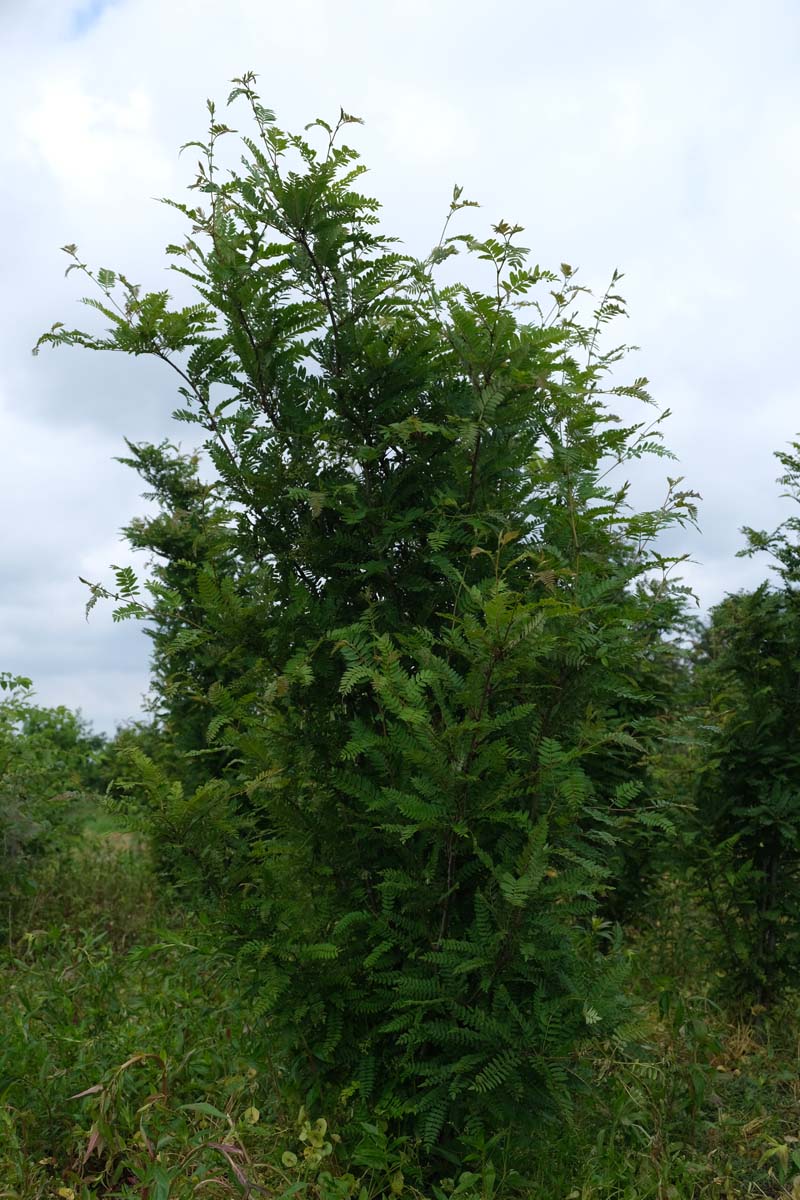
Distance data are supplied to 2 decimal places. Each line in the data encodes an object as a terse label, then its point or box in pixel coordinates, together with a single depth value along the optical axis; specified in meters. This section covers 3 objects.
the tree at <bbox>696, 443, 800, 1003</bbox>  6.33
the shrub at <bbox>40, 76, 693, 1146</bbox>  3.43
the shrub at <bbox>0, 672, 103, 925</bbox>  8.37
